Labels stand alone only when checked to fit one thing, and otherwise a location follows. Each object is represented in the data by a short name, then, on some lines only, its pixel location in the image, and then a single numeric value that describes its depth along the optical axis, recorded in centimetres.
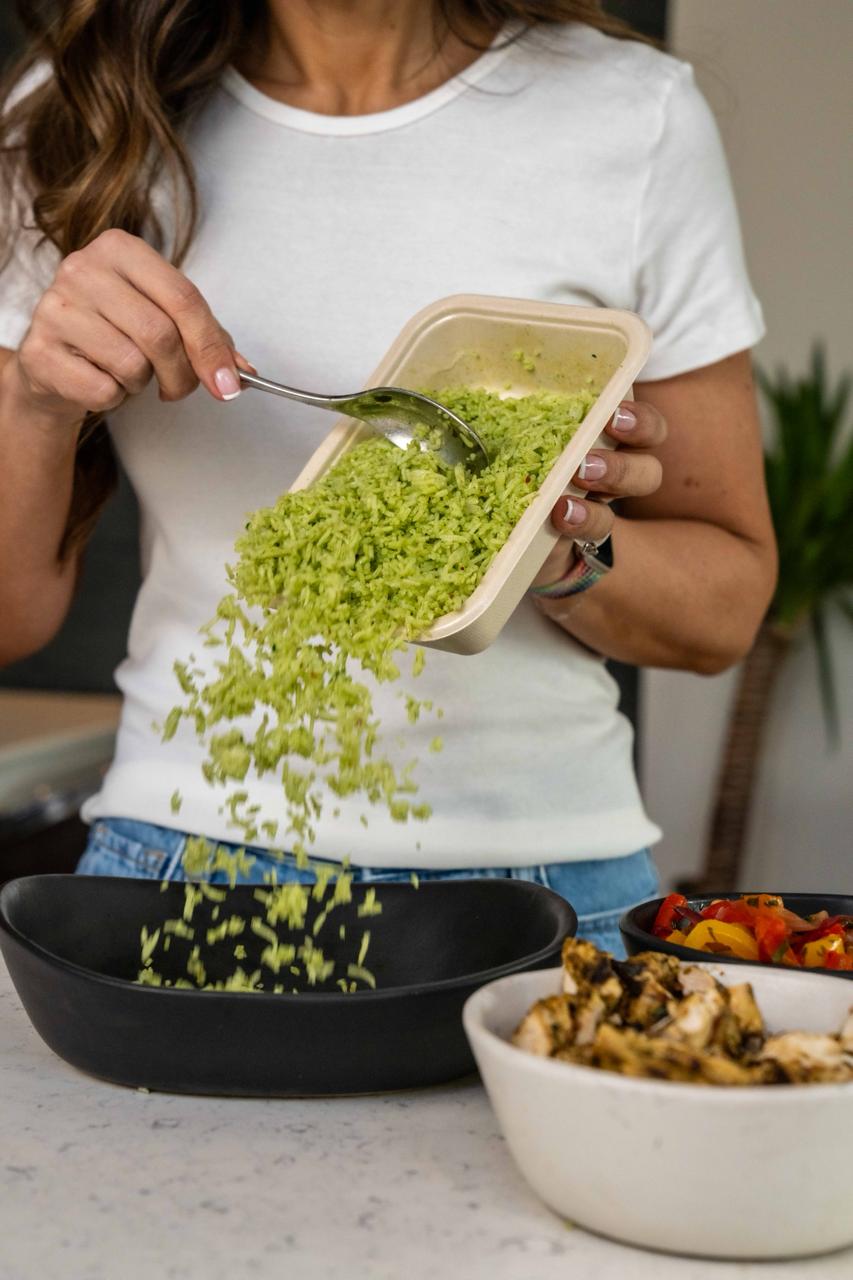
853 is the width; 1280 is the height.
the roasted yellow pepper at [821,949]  85
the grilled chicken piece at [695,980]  75
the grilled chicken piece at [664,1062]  66
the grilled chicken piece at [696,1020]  69
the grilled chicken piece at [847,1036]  70
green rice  96
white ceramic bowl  63
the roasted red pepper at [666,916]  89
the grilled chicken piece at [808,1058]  67
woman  129
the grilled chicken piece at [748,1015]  71
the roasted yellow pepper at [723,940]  87
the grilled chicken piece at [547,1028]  69
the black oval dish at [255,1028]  81
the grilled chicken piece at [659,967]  75
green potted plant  320
